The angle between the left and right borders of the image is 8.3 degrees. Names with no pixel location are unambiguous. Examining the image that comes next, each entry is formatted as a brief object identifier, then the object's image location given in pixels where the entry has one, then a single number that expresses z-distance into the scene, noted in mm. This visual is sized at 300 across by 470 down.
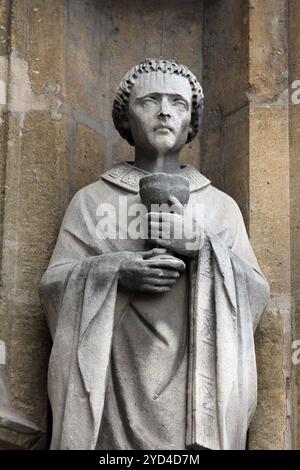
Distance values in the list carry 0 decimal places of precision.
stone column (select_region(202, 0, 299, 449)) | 7001
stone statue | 6459
